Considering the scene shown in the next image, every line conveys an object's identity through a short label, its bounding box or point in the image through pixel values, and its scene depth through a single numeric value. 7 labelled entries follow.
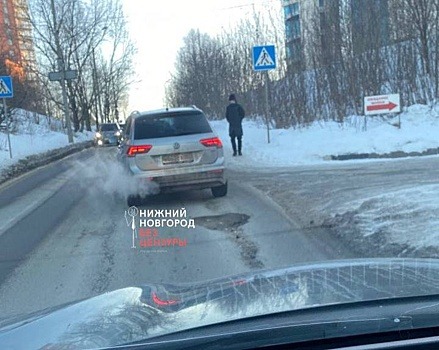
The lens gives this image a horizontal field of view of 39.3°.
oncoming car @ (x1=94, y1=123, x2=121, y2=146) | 44.06
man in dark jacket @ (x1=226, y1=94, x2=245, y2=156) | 19.25
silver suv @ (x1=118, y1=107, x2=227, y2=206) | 10.62
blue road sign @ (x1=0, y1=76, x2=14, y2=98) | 21.89
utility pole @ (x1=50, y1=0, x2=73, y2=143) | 41.03
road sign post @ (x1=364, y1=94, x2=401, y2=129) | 18.03
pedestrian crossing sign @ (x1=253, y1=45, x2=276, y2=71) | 17.97
